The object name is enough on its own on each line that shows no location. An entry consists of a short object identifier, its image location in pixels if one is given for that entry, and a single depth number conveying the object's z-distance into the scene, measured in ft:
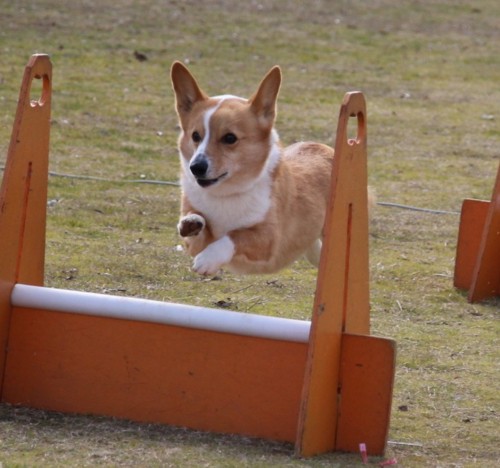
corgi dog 31.30
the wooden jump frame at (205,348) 25.11
